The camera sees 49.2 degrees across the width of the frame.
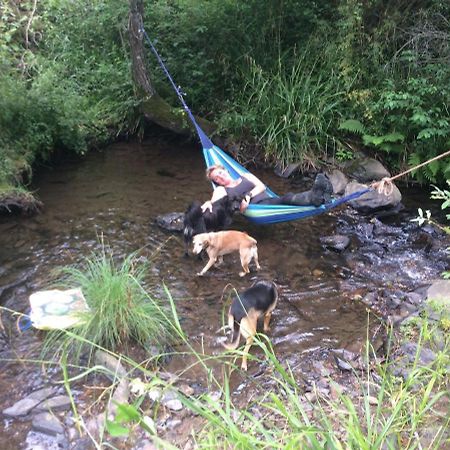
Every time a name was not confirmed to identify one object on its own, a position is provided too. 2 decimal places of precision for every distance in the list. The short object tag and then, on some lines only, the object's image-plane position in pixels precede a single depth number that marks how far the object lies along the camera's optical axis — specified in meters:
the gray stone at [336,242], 5.05
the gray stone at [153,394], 3.00
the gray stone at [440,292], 3.70
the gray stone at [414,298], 4.07
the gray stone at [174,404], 2.94
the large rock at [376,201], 5.77
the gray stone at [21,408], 2.88
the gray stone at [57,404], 2.91
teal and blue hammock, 4.77
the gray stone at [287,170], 6.74
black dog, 4.79
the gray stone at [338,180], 6.40
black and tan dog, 3.30
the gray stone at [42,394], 2.99
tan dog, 4.46
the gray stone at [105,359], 3.17
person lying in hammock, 4.72
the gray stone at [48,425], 2.76
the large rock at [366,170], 6.50
